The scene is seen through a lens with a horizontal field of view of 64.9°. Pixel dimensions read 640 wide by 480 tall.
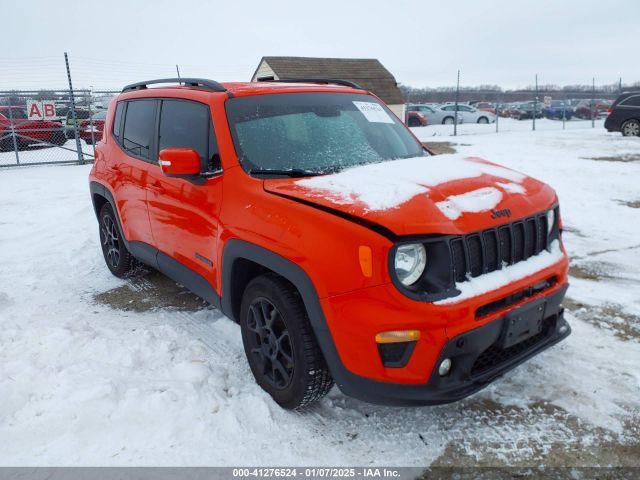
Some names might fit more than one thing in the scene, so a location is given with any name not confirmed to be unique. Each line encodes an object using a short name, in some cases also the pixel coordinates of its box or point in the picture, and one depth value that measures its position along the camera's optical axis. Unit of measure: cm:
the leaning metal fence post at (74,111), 1312
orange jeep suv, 232
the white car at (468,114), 2783
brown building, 2303
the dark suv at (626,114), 1798
